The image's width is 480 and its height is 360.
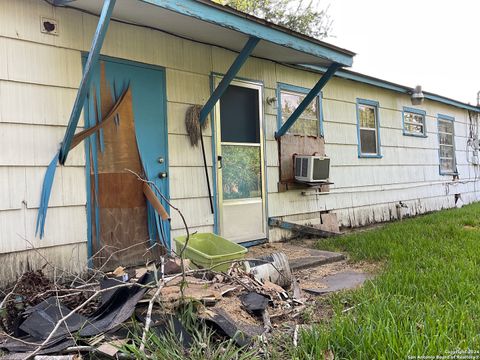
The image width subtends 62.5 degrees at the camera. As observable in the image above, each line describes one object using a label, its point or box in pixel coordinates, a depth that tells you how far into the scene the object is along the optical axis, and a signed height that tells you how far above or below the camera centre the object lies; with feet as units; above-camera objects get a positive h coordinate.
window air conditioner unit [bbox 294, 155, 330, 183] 18.54 +0.94
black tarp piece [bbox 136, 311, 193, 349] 7.03 -2.45
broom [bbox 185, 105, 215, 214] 14.61 +2.50
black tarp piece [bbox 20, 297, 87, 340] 7.21 -2.34
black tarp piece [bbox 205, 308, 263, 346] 7.27 -2.63
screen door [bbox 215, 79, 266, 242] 15.98 +1.17
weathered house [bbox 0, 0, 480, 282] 10.82 +2.43
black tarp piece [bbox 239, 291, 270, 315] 8.68 -2.51
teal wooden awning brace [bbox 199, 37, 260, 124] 13.50 +3.95
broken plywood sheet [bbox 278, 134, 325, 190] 18.69 +1.92
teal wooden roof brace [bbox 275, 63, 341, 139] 17.87 +3.66
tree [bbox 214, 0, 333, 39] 62.03 +27.97
